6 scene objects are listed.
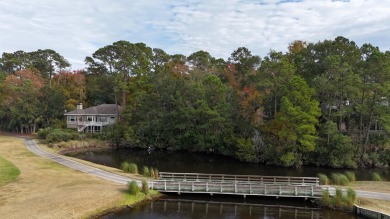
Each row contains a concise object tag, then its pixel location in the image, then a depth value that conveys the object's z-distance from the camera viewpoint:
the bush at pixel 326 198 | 24.16
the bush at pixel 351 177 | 30.03
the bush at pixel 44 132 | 57.92
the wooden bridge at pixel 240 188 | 25.86
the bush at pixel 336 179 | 27.91
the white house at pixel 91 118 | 66.03
